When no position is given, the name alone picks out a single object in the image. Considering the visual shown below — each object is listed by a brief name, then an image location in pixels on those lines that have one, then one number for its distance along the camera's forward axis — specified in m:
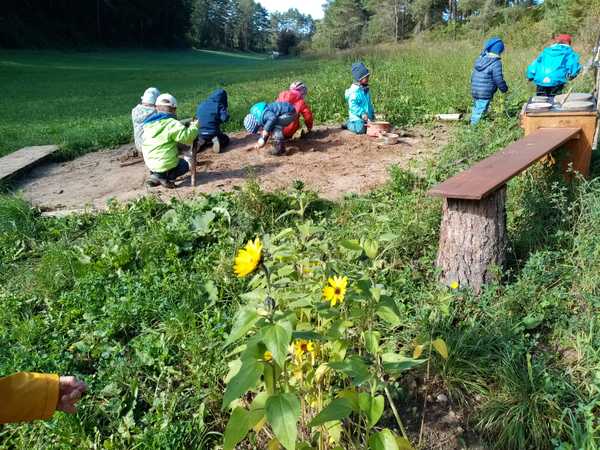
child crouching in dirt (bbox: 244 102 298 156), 6.71
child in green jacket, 5.57
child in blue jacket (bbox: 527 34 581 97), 7.28
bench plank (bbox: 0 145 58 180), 6.42
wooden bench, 2.89
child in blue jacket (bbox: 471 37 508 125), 7.45
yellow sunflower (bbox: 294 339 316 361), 2.04
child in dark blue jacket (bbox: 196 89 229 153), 6.96
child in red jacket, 6.98
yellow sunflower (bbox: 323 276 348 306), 1.71
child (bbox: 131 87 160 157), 6.50
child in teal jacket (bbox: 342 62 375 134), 7.41
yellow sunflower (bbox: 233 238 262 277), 1.45
